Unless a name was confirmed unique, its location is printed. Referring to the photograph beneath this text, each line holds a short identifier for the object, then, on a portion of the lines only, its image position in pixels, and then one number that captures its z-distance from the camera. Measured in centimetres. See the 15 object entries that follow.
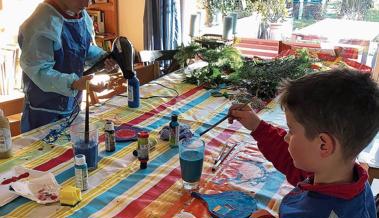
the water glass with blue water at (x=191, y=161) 111
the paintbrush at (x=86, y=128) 116
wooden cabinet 390
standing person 145
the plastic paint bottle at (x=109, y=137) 131
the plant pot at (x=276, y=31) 373
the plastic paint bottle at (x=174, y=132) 135
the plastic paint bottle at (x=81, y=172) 106
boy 78
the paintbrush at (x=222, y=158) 123
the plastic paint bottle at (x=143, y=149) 120
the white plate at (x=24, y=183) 104
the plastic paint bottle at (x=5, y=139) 120
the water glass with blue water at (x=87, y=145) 117
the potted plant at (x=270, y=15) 361
